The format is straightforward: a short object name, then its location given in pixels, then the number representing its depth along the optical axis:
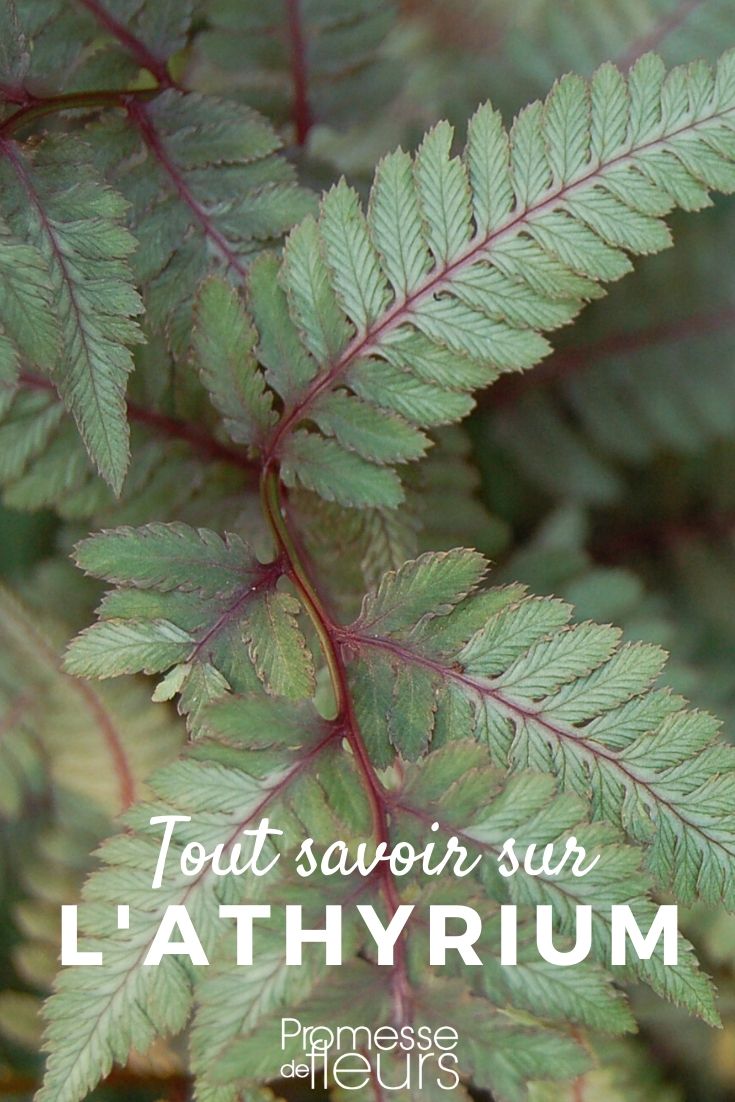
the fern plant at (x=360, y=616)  0.43
